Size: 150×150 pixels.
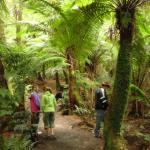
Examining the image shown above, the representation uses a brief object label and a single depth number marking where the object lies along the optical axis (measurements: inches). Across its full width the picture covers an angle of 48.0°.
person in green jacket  173.2
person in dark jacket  172.0
